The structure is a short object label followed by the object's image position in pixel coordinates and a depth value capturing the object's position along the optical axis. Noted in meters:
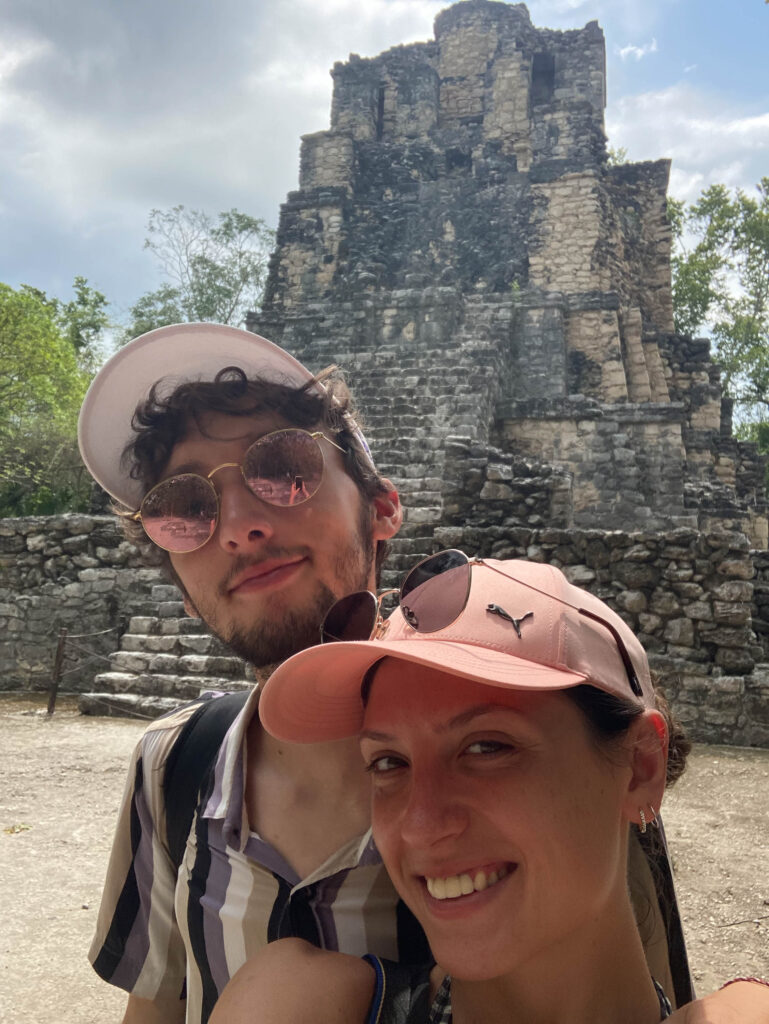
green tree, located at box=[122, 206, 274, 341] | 25.03
